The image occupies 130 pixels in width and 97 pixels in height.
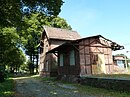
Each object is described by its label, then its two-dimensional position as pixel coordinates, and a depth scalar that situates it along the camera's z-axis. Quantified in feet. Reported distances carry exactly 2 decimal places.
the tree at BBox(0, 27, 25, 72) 41.28
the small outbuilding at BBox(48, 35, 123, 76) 36.67
